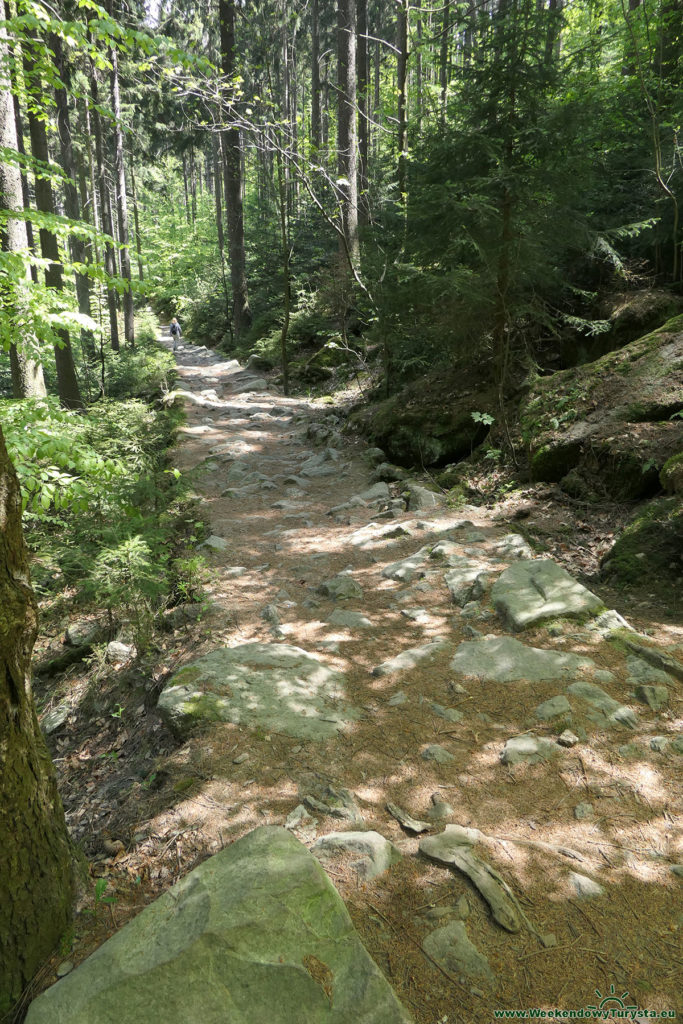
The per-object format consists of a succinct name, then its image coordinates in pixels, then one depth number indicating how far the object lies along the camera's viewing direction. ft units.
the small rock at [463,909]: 7.06
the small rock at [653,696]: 11.05
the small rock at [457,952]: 6.44
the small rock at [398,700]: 12.10
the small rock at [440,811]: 8.98
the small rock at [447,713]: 11.47
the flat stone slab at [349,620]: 15.74
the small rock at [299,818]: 8.79
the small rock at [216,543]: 21.31
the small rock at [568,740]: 10.25
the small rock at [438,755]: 10.34
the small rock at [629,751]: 9.93
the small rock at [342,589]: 17.47
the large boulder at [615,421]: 20.17
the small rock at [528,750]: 10.06
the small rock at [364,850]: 7.86
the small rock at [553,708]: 11.00
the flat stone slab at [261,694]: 11.34
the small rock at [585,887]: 7.37
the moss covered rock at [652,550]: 15.94
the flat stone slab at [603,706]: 10.69
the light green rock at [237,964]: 5.57
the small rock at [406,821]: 8.70
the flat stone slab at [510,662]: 12.35
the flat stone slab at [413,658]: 13.37
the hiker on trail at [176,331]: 96.42
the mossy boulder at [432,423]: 28.71
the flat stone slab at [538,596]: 14.23
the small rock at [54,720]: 14.23
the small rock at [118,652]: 15.99
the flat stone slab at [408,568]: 18.21
